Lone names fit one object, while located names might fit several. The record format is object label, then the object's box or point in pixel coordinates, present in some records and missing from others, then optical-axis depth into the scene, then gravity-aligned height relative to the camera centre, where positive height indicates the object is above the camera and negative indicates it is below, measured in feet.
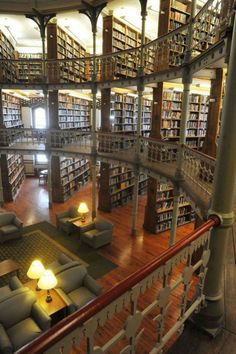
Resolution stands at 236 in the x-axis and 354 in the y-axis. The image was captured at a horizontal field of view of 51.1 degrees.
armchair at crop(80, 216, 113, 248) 21.80 -10.12
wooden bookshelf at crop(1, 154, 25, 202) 30.60 -7.73
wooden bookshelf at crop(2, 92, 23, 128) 32.59 +0.85
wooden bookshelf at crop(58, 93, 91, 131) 33.06 +0.93
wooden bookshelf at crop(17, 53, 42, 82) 33.12 +6.37
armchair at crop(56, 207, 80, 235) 24.32 -9.95
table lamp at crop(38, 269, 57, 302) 13.28 -8.62
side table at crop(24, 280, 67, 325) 13.05 -9.95
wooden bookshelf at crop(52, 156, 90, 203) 30.81 -7.82
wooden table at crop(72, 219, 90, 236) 23.31 -9.77
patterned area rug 19.57 -11.35
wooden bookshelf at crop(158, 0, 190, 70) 20.42 +8.38
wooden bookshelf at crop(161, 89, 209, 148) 25.31 +0.51
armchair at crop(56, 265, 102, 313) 14.60 -10.06
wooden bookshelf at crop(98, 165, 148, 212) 28.96 -8.29
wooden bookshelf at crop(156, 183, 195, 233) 24.71 -8.76
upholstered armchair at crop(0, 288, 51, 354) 11.64 -9.89
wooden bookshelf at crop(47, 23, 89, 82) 27.66 +7.96
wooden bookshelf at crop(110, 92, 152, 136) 29.89 +0.82
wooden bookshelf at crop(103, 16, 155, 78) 25.04 +8.43
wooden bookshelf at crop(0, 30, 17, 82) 28.66 +6.40
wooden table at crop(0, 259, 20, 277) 16.96 -10.35
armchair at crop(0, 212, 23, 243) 22.56 -10.13
